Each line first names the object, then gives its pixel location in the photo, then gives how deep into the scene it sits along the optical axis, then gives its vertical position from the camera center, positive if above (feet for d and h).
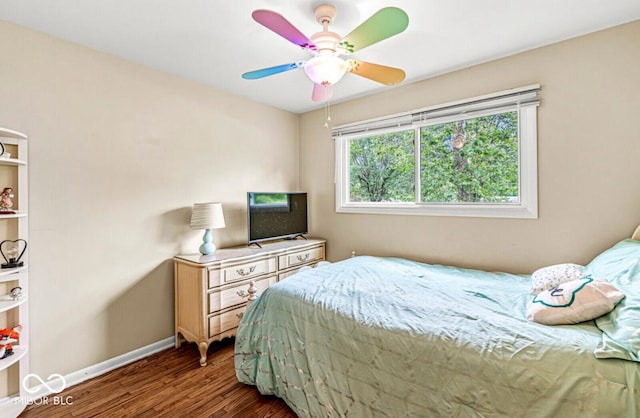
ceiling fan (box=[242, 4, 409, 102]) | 4.47 +2.95
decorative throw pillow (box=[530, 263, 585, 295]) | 5.28 -1.31
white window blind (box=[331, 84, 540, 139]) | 7.45 +2.95
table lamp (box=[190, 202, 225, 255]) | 8.37 -0.30
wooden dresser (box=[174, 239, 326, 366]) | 7.72 -2.25
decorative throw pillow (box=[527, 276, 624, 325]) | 4.06 -1.42
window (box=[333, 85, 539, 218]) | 7.69 +1.55
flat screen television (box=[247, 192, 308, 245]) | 9.88 -0.23
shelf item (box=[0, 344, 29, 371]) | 5.38 -2.85
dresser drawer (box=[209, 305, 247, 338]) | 7.88 -3.19
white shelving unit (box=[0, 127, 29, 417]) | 5.87 -1.35
